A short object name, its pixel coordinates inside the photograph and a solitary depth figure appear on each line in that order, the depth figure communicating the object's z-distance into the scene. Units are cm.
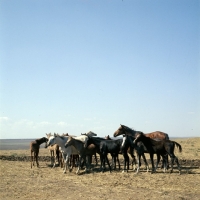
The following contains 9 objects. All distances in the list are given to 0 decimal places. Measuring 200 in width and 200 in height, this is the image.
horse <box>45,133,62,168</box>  1772
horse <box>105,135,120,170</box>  1620
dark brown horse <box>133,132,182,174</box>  1437
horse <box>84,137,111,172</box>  1559
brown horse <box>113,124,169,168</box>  1723
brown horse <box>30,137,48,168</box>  1806
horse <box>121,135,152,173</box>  1505
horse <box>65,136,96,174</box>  1525
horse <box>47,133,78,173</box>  1555
